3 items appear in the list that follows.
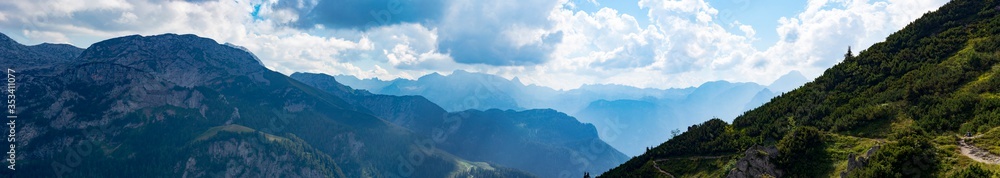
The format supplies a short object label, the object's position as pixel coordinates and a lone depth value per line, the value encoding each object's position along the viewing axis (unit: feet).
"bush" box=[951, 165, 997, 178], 136.99
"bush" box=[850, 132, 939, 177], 153.38
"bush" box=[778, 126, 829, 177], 211.61
